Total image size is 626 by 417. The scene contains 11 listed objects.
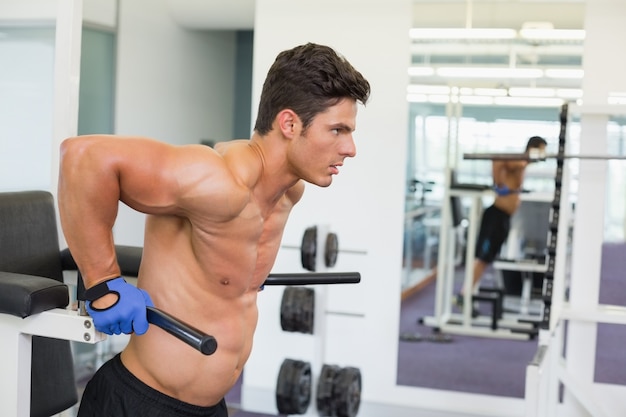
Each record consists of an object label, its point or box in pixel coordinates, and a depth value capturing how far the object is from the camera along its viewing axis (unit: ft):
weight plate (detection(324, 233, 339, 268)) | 11.53
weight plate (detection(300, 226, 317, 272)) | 11.23
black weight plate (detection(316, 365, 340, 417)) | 11.21
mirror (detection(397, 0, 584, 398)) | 14.04
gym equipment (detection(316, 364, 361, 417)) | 11.16
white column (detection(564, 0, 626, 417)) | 11.88
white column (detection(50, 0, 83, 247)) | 8.95
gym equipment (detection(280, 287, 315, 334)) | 11.30
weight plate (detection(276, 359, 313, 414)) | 11.02
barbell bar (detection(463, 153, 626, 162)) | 10.89
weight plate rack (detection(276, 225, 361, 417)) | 11.06
